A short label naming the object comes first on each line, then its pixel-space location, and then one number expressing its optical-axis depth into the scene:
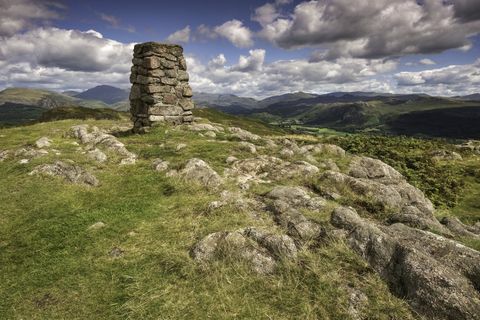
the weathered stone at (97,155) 19.58
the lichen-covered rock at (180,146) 21.50
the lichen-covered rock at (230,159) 19.14
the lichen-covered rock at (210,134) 26.66
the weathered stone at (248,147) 21.72
